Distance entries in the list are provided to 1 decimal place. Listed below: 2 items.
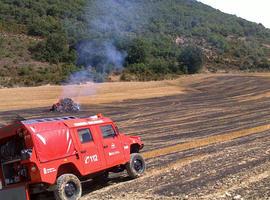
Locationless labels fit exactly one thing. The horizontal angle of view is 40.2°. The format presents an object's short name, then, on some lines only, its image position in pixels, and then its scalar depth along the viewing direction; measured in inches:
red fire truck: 315.7
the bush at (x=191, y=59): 1924.0
